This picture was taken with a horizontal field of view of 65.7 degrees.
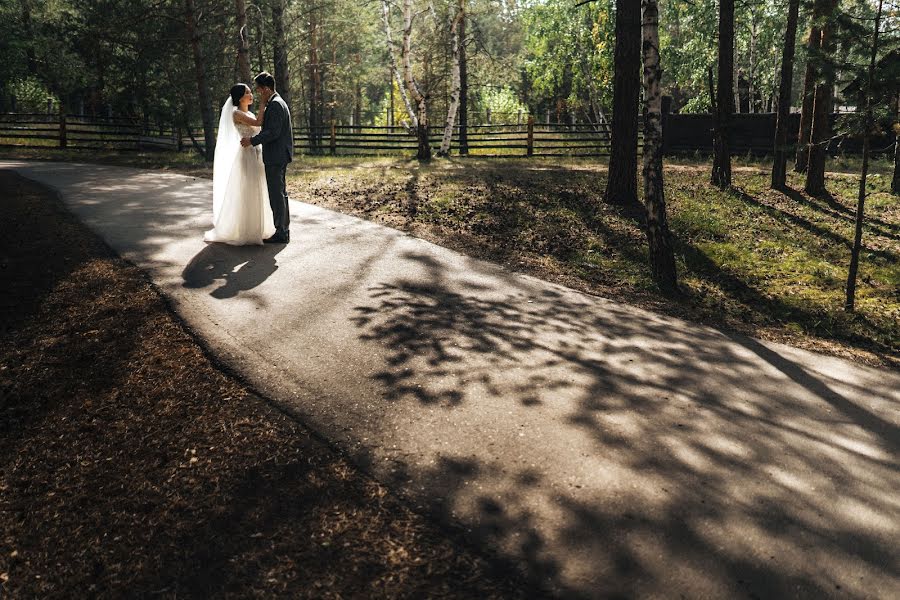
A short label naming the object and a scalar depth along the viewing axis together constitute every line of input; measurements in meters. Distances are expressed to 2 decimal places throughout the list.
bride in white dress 9.51
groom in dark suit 9.34
